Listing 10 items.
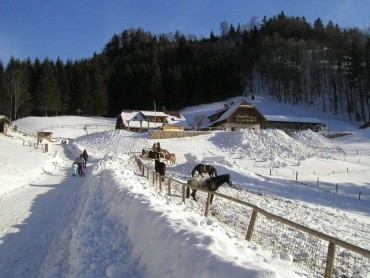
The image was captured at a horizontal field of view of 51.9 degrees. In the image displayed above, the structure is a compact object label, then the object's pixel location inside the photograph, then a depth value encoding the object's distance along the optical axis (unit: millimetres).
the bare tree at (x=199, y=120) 73406
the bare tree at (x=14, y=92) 84812
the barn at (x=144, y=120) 67250
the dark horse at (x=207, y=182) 15336
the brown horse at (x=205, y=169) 21023
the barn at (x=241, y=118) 65750
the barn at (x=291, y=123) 71812
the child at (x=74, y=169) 24234
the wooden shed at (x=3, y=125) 56031
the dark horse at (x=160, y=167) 21677
